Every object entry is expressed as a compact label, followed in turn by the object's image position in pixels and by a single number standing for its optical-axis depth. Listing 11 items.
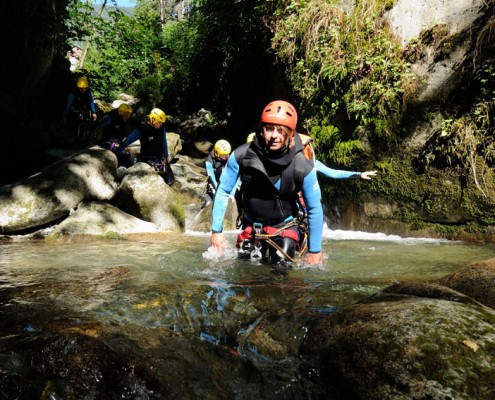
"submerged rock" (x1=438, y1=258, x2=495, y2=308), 3.48
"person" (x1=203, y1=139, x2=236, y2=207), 10.22
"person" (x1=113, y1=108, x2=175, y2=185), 11.32
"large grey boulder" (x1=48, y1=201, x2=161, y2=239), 7.76
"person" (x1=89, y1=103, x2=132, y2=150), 12.34
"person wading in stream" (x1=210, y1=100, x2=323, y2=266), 4.67
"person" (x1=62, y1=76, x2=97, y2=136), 14.67
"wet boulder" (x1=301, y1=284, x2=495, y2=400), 2.18
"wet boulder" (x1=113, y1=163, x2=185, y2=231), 9.44
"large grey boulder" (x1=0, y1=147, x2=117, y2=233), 7.89
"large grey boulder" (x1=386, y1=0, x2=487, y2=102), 7.81
